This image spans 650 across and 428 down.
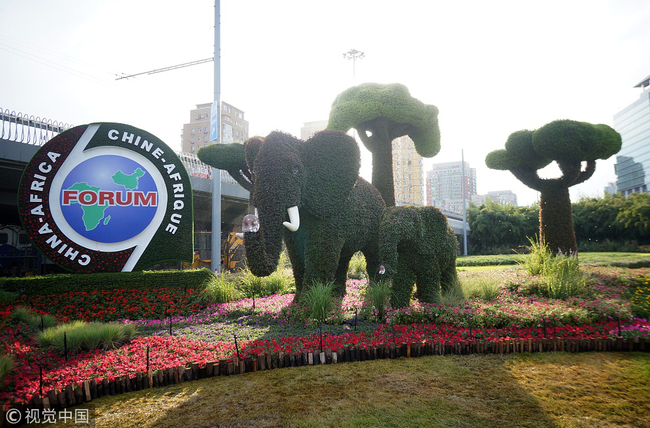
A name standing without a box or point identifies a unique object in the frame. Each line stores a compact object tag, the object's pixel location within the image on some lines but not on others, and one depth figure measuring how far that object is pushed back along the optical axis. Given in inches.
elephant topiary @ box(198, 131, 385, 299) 229.5
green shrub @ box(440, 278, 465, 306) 263.1
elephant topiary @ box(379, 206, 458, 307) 250.7
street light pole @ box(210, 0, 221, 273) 448.1
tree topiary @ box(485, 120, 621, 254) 435.5
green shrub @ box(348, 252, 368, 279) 488.2
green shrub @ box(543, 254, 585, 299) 283.9
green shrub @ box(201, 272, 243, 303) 329.7
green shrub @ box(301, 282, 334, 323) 236.2
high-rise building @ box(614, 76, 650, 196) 2696.9
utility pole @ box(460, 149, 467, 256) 1131.2
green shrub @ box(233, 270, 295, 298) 370.6
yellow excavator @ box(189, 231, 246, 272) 674.2
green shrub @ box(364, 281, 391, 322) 246.7
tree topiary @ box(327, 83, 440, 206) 396.2
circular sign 327.0
